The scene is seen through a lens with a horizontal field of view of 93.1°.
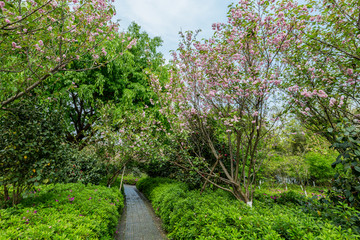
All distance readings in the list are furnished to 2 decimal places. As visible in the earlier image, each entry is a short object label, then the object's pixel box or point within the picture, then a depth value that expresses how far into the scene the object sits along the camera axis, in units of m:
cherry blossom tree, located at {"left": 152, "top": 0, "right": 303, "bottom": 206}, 4.38
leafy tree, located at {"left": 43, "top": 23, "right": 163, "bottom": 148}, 9.56
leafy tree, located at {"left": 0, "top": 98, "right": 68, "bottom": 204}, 4.00
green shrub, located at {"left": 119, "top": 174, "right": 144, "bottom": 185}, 27.80
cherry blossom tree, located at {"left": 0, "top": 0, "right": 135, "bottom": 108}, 3.14
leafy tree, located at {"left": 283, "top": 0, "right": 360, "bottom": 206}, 3.72
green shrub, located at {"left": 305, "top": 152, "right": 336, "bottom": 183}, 17.28
